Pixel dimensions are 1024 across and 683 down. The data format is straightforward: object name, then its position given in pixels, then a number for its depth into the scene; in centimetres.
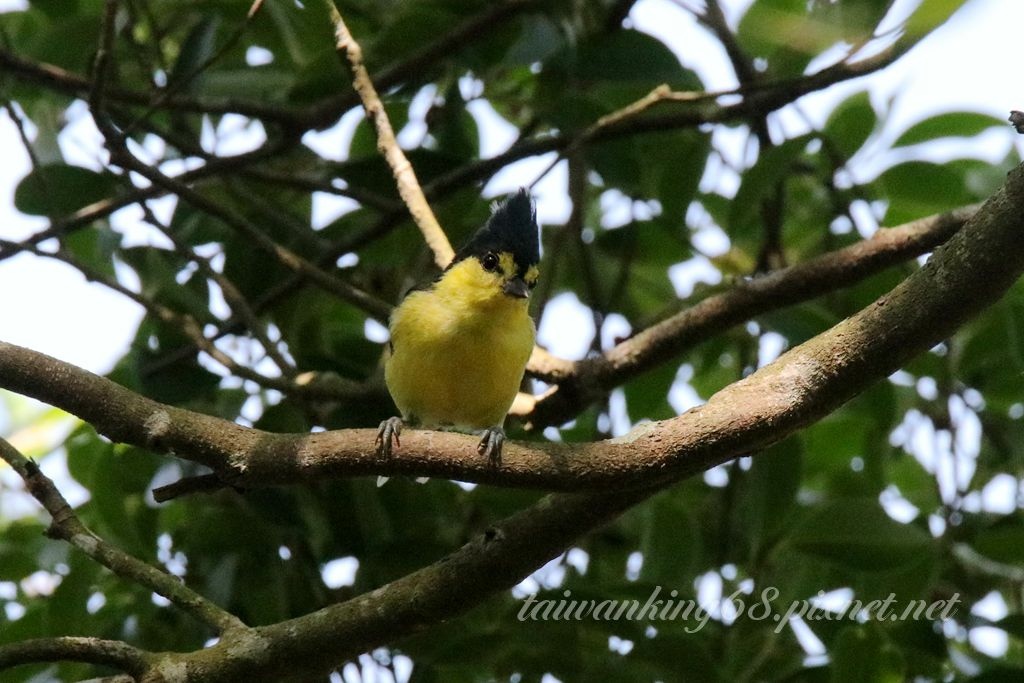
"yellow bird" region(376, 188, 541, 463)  625
